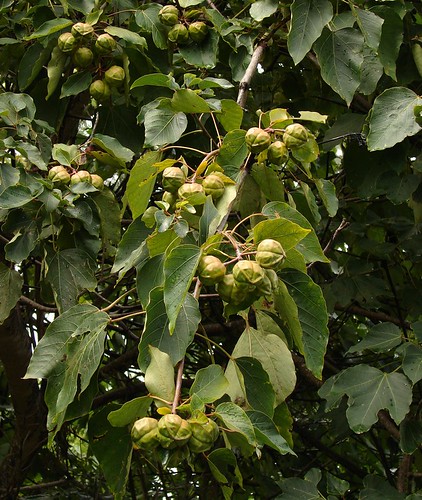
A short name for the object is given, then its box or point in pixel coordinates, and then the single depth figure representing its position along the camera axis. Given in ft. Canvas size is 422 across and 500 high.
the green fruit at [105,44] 8.55
